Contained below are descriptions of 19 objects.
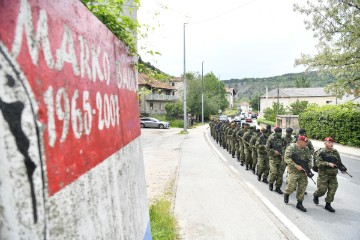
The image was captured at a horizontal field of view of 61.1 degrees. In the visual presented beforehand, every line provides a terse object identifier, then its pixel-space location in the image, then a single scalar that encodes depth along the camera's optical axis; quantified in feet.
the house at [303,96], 236.02
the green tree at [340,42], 53.21
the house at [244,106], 467.60
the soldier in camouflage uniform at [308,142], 28.43
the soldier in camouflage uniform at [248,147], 38.43
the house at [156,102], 183.67
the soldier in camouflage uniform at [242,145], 42.14
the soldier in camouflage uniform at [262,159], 31.27
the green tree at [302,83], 336.49
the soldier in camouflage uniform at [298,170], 22.66
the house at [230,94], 430.12
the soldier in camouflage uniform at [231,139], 50.70
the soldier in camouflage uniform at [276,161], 27.27
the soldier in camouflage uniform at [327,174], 22.38
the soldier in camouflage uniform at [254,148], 35.81
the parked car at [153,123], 128.47
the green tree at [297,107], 158.71
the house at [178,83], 250.37
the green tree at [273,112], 171.63
